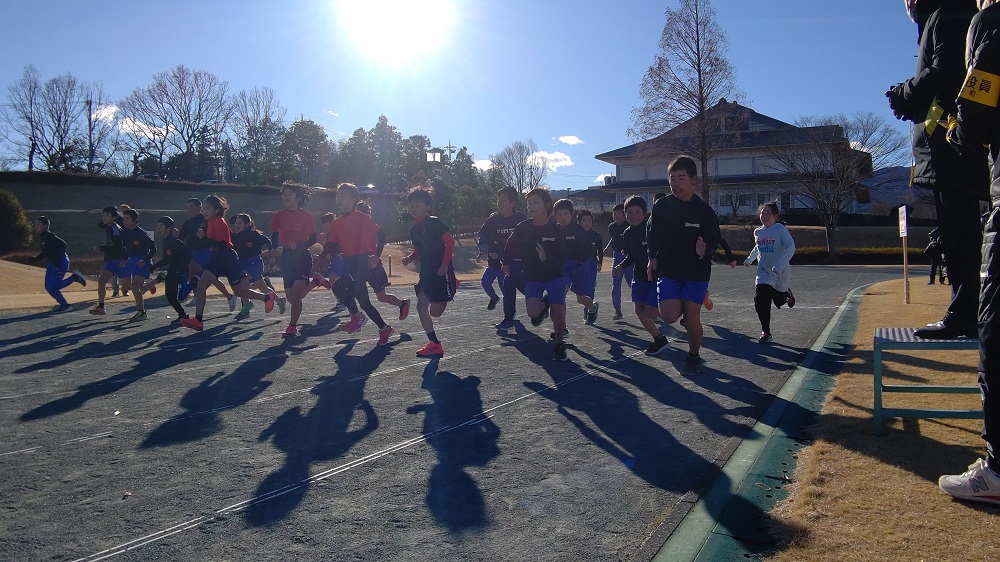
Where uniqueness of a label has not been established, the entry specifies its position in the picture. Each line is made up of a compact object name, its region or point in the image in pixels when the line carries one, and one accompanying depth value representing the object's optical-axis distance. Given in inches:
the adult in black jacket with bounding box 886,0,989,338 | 142.9
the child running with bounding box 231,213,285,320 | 475.8
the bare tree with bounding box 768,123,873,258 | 1808.6
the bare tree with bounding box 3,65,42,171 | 2415.1
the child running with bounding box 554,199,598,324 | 384.2
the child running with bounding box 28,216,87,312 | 546.9
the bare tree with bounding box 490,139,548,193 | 3068.4
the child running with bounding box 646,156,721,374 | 259.1
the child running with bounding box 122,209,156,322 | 483.8
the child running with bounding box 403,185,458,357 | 317.1
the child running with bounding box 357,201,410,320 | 357.4
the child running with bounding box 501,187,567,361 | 307.4
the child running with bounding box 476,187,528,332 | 404.5
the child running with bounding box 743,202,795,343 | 345.4
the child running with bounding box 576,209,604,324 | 428.5
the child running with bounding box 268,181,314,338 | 387.2
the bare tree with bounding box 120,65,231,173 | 2522.1
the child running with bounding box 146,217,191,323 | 408.8
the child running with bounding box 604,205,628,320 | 461.4
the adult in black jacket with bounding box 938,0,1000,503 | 112.1
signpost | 600.6
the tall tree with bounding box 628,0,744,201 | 1520.7
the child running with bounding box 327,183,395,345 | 349.1
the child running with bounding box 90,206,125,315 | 503.8
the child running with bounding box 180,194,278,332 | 418.0
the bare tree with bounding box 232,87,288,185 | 2625.7
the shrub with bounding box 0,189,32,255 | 1195.3
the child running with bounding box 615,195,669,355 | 336.5
